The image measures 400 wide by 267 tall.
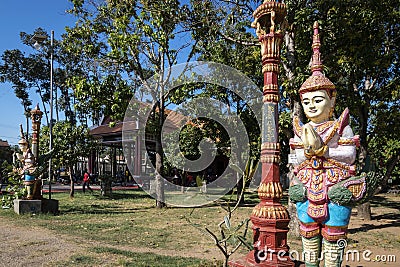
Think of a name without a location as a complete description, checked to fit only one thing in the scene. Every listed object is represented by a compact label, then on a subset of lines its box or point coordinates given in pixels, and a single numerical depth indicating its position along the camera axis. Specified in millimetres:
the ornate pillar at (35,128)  11891
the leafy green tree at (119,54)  12070
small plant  4188
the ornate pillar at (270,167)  4473
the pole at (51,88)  12503
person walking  21303
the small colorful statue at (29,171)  11227
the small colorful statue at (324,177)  3838
